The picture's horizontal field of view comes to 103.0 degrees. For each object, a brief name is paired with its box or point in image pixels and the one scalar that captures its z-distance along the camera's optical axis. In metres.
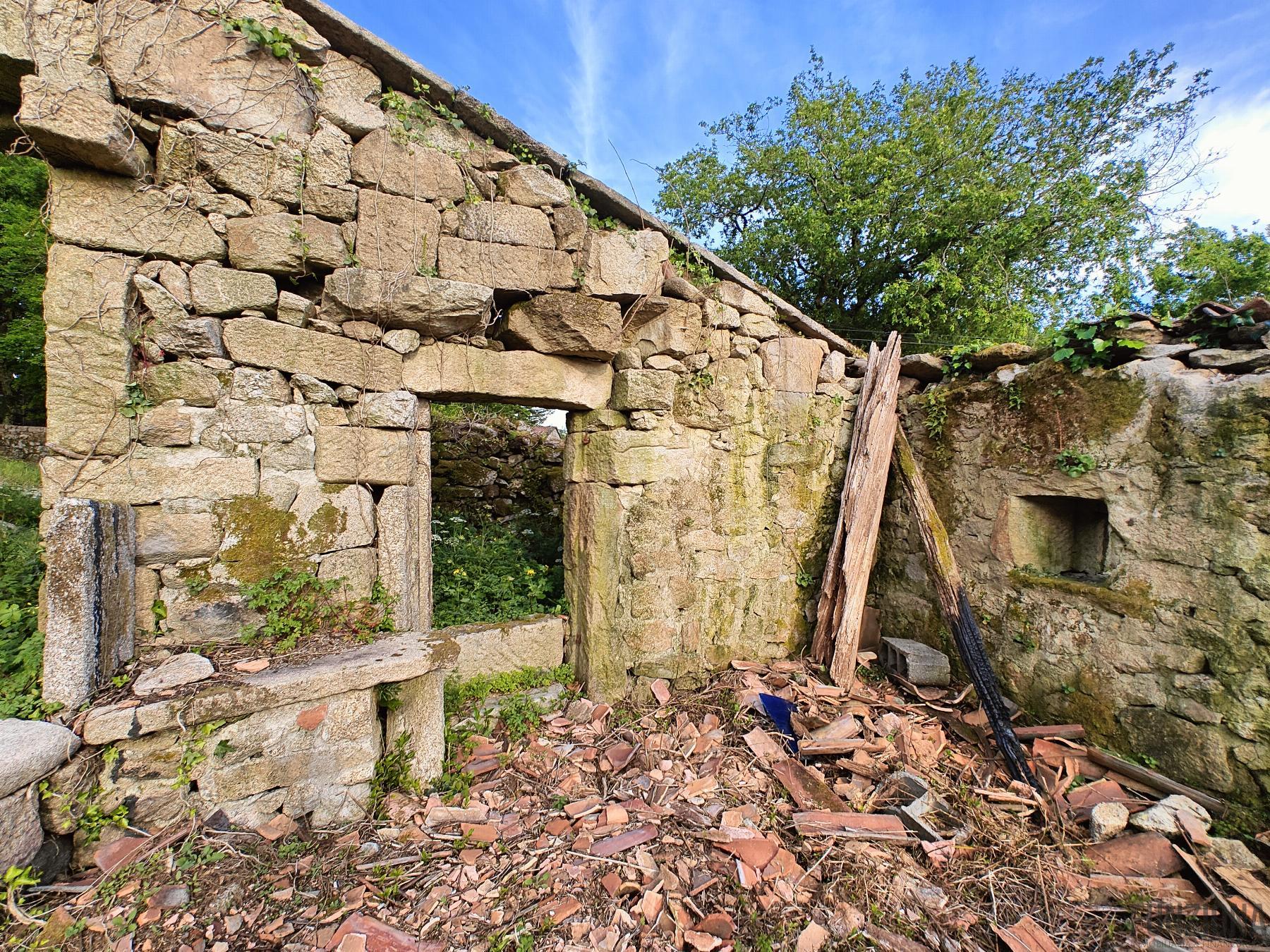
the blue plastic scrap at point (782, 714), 3.12
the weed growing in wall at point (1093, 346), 2.95
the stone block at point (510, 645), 3.54
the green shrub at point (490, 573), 3.92
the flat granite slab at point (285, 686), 2.01
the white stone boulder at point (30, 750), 1.81
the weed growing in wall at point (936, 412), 3.78
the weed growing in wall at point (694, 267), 3.63
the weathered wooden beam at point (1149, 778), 2.51
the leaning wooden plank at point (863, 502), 3.77
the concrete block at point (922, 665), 3.57
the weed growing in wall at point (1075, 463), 3.01
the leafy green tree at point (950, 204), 8.47
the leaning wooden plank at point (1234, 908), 2.01
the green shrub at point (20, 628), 2.08
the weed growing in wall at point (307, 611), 2.59
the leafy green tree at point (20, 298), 9.62
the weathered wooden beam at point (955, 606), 2.92
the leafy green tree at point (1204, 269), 8.76
